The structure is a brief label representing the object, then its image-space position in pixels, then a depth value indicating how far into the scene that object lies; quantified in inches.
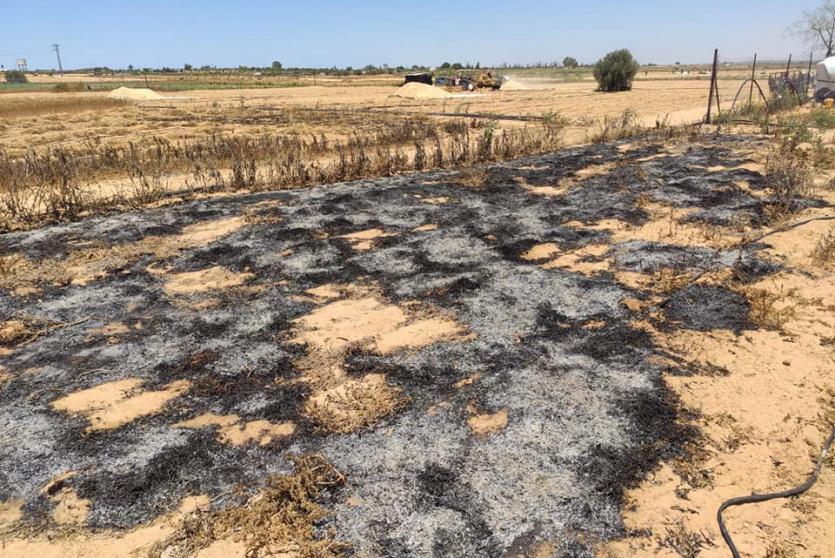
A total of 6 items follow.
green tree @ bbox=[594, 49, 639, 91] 1350.9
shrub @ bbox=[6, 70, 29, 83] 2659.9
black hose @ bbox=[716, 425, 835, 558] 97.5
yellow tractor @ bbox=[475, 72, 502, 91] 1609.3
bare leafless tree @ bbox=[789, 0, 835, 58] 1695.4
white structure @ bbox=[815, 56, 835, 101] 832.3
